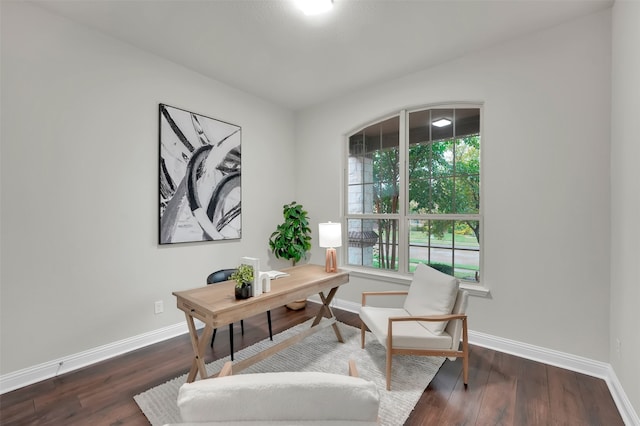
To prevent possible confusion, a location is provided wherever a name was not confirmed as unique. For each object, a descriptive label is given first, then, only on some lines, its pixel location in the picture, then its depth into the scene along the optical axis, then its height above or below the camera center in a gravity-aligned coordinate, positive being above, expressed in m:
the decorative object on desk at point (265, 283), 2.24 -0.55
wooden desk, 1.90 -0.65
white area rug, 1.95 -1.32
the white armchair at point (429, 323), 2.22 -0.92
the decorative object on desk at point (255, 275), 2.13 -0.46
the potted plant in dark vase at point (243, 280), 2.06 -0.49
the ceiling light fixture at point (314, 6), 2.21 +1.61
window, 3.13 +0.25
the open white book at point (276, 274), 2.65 -0.58
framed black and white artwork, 3.09 +0.40
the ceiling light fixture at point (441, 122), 3.27 +1.04
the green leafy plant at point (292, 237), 4.08 -0.34
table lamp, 2.95 -0.28
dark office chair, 2.96 -0.67
